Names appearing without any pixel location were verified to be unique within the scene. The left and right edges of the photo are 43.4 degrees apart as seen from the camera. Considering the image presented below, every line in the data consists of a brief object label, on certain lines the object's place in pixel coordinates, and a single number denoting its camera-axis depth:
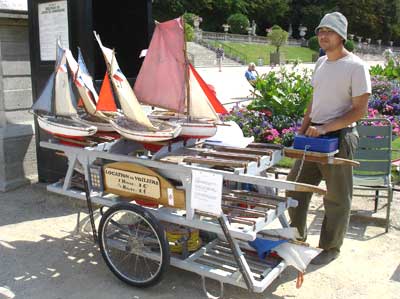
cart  3.44
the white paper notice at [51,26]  5.96
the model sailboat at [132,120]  3.79
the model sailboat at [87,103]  4.59
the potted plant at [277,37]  51.84
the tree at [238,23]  65.56
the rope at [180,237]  3.90
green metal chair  5.08
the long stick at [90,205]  4.08
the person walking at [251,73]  14.58
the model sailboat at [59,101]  4.50
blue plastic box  3.68
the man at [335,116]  3.83
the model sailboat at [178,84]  3.91
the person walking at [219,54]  35.92
